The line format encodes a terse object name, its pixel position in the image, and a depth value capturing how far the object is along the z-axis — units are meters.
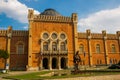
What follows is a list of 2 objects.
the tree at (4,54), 24.32
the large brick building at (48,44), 27.17
